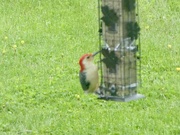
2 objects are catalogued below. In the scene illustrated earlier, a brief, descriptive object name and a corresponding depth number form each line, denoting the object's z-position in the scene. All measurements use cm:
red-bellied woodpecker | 1280
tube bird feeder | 1299
